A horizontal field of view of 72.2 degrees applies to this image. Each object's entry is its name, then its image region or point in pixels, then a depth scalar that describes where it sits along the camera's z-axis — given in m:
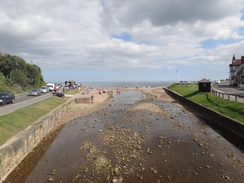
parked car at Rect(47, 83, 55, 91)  54.54
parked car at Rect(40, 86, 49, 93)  46.76
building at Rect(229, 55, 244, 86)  52.09
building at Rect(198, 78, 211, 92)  35.75
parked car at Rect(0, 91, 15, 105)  24.22
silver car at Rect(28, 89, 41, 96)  39.62
